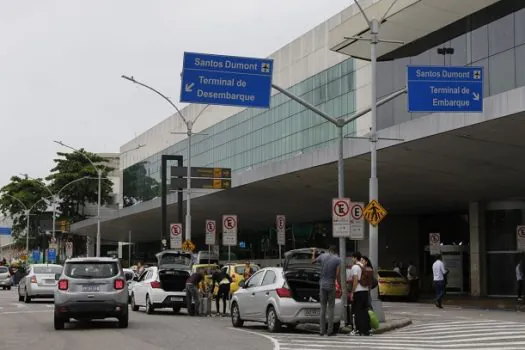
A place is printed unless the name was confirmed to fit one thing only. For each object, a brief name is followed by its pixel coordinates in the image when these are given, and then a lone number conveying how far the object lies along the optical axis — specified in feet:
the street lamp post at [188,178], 120.69
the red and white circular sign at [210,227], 118.42
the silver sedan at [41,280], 107.96
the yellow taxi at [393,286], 121.60
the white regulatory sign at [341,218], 69.87
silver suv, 63.82
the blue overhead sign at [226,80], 68.08
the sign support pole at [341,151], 69.31
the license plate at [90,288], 64.16
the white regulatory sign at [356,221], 74.02
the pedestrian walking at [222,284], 86.53
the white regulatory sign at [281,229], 107.26
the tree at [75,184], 292.81
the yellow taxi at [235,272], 91.81
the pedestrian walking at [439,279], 96.53
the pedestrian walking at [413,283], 126.21
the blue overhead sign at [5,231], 346.33
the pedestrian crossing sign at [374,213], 70.95
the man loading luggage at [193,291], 84.38
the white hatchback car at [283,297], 61.82
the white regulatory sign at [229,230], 105.09
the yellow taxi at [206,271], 89.04
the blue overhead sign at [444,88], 71.77
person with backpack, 60.49
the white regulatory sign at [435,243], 117.70
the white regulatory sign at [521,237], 103.89
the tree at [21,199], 317.42
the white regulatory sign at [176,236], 123.03
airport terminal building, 95.61
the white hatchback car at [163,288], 87.04
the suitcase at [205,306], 86.38
